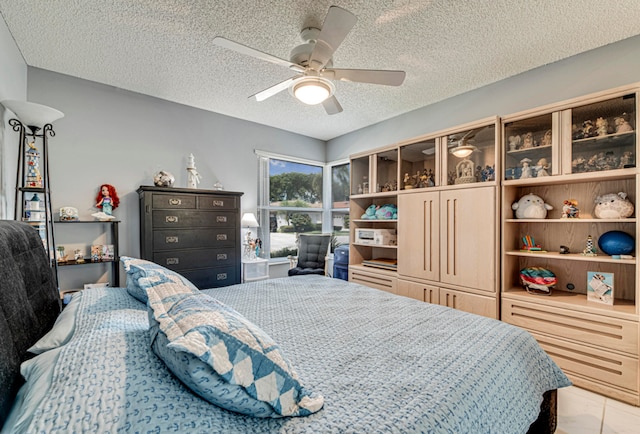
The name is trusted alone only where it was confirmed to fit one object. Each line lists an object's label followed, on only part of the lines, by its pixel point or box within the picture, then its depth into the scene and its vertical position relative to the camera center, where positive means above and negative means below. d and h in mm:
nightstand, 3875 -754
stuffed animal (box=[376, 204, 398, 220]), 3625 +28
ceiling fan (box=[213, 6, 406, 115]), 1752 +1047
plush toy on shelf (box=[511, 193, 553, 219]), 2527 +57
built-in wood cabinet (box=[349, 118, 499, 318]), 2680 -22
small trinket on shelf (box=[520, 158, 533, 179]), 2520 +395
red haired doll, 3049 +182
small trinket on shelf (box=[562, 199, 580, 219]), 2395 +28
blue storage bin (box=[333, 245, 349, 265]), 4188 -609
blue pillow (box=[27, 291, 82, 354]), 928 -413
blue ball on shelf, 2098 -223
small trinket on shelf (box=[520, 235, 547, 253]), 2589 -300
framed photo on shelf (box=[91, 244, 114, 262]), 2947 -388
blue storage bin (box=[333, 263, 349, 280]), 4146 -838
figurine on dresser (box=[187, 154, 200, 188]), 3531 +511
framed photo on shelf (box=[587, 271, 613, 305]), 2188 -577
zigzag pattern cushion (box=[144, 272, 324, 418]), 669 -366
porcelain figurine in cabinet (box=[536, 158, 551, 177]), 2441 +402
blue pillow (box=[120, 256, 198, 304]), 1289 -268
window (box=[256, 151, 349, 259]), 4547 +241
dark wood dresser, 3023 -196
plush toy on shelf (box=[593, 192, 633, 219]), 2121 +48
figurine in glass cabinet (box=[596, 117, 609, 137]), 2188 +666
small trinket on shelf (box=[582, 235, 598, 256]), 2334 -294
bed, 644 -564
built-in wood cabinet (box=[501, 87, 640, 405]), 2049 -170
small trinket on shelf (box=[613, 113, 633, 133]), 2083 +657
